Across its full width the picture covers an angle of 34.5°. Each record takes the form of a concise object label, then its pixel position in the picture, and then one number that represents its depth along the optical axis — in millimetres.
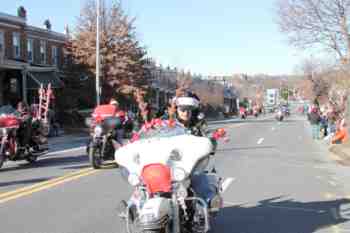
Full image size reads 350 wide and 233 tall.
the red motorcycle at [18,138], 13617
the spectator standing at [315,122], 28317
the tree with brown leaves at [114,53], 41781
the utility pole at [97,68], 34781
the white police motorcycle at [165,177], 5668
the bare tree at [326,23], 24547
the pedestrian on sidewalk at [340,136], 23125
